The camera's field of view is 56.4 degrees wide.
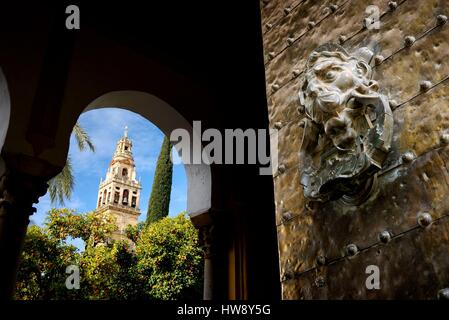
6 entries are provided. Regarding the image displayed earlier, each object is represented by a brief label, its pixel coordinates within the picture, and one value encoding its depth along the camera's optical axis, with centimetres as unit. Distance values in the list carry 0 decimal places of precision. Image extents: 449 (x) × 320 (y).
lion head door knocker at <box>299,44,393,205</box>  122
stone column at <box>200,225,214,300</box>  557
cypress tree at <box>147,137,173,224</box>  1886
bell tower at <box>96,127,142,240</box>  4297
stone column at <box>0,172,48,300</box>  396
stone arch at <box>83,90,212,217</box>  577
